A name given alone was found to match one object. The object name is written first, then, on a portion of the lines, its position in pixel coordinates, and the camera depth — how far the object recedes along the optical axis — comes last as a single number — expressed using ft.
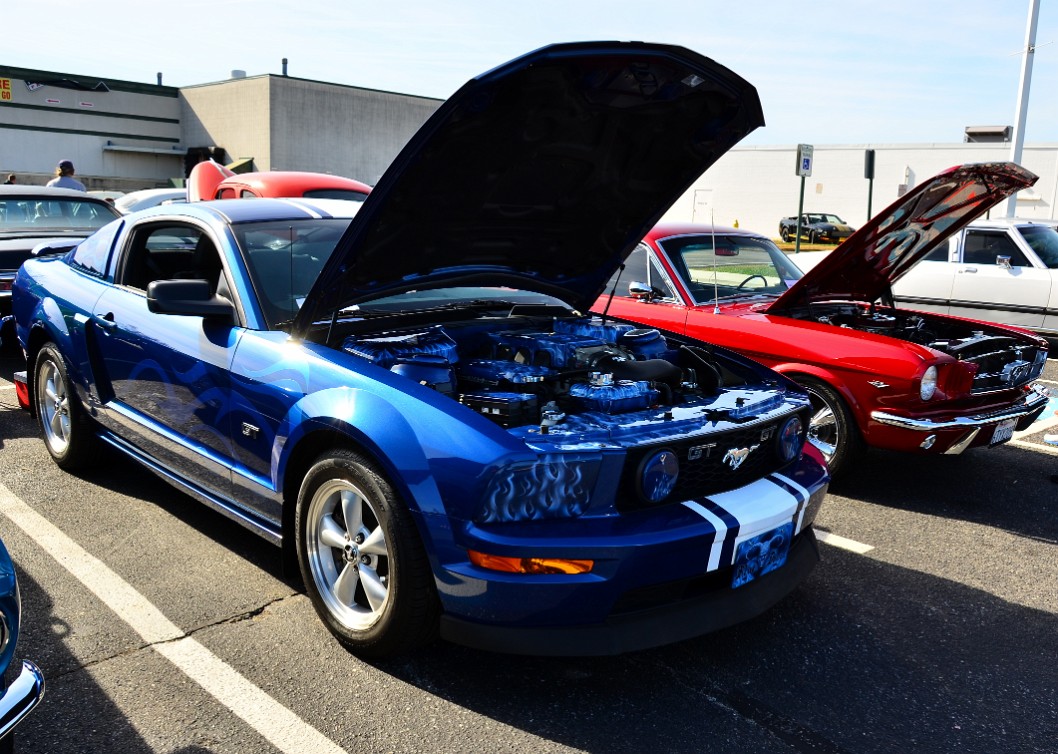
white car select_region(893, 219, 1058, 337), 33.12
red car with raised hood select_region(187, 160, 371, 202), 32.68
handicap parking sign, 48.39
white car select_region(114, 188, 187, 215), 47.75
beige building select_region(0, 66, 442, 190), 110.22
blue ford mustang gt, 9.30
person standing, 38.96
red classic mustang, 16.80
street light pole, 58.44
